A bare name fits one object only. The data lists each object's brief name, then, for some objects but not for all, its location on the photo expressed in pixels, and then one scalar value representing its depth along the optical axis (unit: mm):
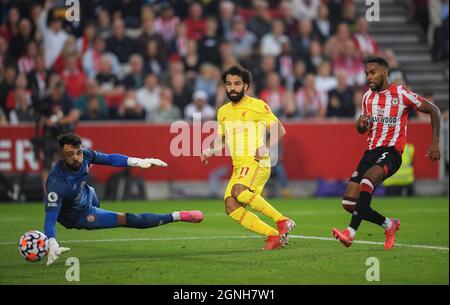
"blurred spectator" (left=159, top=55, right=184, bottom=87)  22359
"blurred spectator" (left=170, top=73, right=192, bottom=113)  22094
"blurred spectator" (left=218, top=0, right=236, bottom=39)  23688
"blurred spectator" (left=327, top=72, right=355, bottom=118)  22234
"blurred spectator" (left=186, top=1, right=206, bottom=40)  23688
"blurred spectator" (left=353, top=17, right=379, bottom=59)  23828
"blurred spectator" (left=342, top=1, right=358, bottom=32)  24516
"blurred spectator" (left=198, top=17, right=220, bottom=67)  22984
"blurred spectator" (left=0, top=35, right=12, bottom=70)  22172
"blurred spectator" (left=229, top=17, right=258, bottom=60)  23484
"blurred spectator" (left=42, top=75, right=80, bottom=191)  19984
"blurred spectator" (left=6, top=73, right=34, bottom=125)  21250
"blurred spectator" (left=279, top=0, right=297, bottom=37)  24203
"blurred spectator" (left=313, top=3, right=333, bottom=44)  24156
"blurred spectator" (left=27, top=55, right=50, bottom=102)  21375
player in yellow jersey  12109
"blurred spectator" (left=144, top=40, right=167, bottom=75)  22766
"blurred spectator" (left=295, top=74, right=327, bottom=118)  22438
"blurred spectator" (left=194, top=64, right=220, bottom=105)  22406
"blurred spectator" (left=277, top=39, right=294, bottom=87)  23172
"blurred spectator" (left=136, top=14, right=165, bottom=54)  22922
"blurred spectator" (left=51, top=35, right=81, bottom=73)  22156
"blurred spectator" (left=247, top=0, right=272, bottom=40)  23891
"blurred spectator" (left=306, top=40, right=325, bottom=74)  23422
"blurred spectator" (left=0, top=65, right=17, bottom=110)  21516
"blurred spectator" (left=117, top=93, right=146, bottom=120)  21594
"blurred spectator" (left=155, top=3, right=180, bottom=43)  23422
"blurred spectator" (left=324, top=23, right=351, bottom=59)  23469
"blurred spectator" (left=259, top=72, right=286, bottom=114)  22114
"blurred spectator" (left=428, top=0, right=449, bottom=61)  24406
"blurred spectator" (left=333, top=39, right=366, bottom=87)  23234
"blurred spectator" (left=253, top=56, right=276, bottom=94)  22594
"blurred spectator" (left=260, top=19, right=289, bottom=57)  23547
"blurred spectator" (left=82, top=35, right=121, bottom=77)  22344
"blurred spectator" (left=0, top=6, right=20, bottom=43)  22703
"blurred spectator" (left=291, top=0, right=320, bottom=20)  24562
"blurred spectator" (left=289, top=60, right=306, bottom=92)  22922
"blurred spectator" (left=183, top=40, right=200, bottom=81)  22859
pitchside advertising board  20562
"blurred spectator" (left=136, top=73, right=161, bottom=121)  22000
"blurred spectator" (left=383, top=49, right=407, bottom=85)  21797
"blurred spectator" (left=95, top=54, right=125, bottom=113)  21969
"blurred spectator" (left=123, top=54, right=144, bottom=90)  22266
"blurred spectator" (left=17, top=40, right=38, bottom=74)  22234
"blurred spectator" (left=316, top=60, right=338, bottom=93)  22953
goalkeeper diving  11125
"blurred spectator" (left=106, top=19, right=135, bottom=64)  22844
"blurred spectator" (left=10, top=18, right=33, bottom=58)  22484
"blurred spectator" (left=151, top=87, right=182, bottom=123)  21516
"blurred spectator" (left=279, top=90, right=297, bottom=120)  21994
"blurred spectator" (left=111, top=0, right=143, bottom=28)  23703
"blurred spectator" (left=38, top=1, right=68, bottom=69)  22500
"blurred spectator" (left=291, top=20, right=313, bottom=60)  23531
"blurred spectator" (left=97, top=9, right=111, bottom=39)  23156
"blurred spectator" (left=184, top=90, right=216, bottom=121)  21422
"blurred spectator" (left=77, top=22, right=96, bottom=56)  22484
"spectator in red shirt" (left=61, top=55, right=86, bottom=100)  21812
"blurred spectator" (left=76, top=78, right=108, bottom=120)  21438
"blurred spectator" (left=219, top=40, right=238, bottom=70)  22688
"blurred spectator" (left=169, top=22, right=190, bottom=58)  23141
